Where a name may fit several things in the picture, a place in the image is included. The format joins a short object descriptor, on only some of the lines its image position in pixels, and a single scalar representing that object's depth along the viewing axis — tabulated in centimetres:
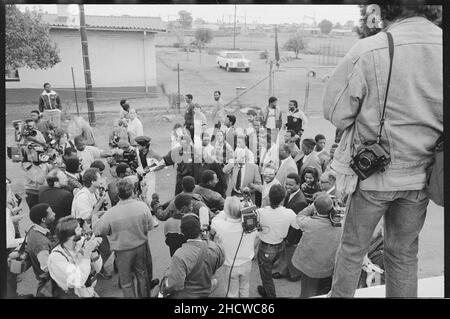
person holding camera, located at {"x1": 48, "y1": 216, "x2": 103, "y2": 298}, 309
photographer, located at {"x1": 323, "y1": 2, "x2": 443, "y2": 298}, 196
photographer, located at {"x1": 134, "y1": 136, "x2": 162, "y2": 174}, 543
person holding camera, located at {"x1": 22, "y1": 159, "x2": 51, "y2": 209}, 500
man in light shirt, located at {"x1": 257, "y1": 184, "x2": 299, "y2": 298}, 379
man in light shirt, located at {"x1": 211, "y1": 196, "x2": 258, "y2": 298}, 358
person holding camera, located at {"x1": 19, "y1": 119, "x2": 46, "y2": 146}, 572
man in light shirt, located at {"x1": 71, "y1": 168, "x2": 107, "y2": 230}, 412
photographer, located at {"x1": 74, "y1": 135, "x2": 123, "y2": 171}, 553
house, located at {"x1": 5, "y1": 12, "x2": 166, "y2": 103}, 1039
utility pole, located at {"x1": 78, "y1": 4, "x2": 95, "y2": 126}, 899
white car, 1462
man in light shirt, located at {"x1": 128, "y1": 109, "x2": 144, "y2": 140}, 636
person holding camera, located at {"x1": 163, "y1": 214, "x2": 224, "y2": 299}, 306
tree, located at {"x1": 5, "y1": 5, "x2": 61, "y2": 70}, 720
